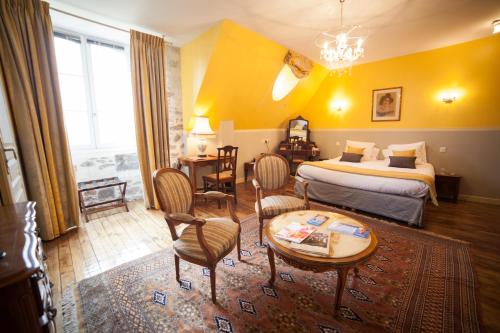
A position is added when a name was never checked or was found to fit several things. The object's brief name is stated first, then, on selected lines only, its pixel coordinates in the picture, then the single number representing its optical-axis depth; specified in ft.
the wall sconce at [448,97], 12.44
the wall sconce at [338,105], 16.78
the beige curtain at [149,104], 9.90
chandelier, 8.18
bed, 8.96
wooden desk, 11.50
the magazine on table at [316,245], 4.58
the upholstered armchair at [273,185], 7.46
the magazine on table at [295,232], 5.10
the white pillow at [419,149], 13.10
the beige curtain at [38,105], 6.94
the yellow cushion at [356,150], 14.41
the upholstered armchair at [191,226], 4.98
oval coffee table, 4.34
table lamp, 12.10
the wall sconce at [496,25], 9.24
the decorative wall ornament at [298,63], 12.89
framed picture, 14.39
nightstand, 11.92
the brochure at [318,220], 5.89
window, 10.09
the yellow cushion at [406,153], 12.49
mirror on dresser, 17.52
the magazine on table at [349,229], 5.27
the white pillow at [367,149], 14.61
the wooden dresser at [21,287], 2.27
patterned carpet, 4.60
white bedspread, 8.95
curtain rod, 8.08
